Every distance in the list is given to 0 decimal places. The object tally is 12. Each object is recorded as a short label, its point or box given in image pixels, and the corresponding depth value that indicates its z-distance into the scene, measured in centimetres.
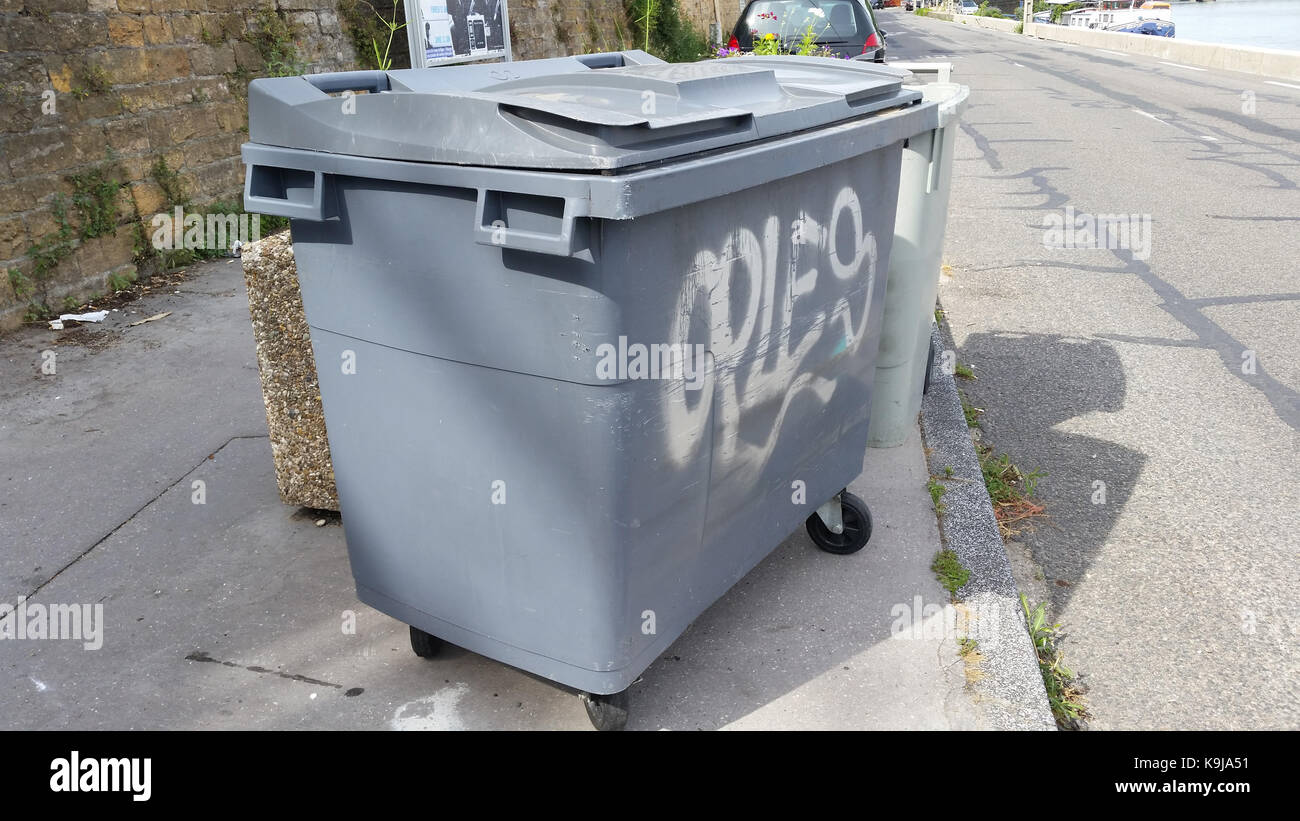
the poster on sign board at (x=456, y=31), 708
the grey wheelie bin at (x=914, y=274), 352
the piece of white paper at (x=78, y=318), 535
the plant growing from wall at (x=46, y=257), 534
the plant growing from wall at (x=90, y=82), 556
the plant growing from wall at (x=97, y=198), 558
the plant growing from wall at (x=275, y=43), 708
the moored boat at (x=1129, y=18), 3462
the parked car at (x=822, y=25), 1137
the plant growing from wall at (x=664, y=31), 1628
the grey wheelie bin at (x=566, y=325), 197
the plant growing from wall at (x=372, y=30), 809
